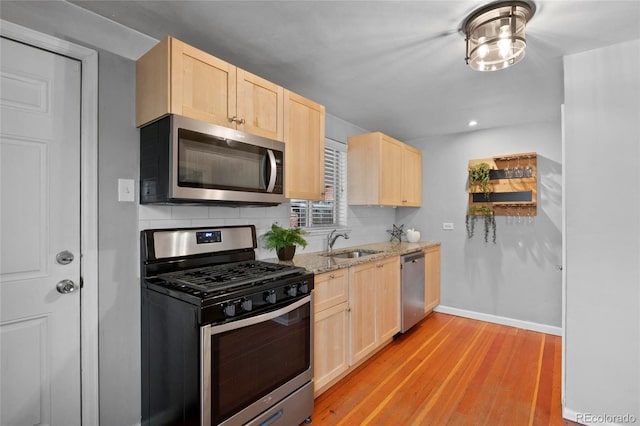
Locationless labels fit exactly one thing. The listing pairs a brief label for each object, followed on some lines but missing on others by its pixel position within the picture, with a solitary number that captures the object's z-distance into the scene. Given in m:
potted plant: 2.56
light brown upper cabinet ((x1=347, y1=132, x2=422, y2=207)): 3.53
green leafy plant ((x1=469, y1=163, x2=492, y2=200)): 3.94
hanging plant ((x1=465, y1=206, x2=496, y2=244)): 3.99
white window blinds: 3.35
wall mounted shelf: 3.70
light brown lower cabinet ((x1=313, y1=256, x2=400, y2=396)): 2.29
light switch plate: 1.81
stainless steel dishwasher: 3.38
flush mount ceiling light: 1.68
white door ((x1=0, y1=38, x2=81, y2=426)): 1.49
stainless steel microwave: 1.67
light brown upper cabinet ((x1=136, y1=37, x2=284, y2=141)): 1.66
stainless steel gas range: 1.50
